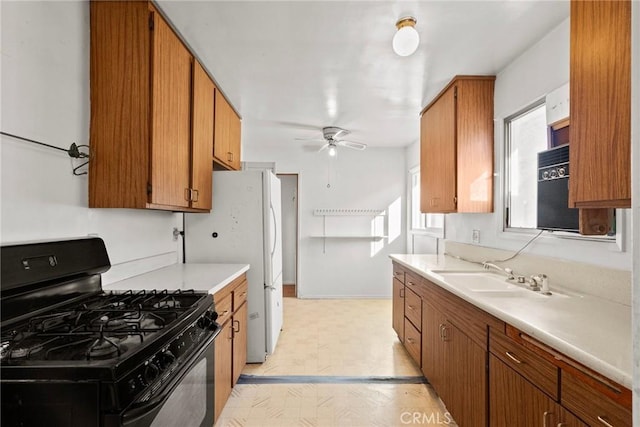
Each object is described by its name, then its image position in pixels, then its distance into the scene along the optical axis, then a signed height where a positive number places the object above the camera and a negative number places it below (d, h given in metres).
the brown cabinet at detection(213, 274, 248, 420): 1.78 -0.86
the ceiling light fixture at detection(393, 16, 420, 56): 1.61 +0.97
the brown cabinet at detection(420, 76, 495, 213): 2.39 +0.58
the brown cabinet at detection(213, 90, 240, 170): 2.56 +0.74
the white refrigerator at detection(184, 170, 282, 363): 2.61 -0.18
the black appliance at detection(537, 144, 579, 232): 1.59 +0.13
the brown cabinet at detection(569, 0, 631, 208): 0.94 +0.38
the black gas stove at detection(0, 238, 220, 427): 0.78 -0.41
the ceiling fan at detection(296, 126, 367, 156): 3.63 +0.98
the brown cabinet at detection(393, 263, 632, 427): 0.87 -0.64
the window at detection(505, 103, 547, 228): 2.09 +0.40
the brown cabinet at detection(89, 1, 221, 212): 1.53 +0.56
